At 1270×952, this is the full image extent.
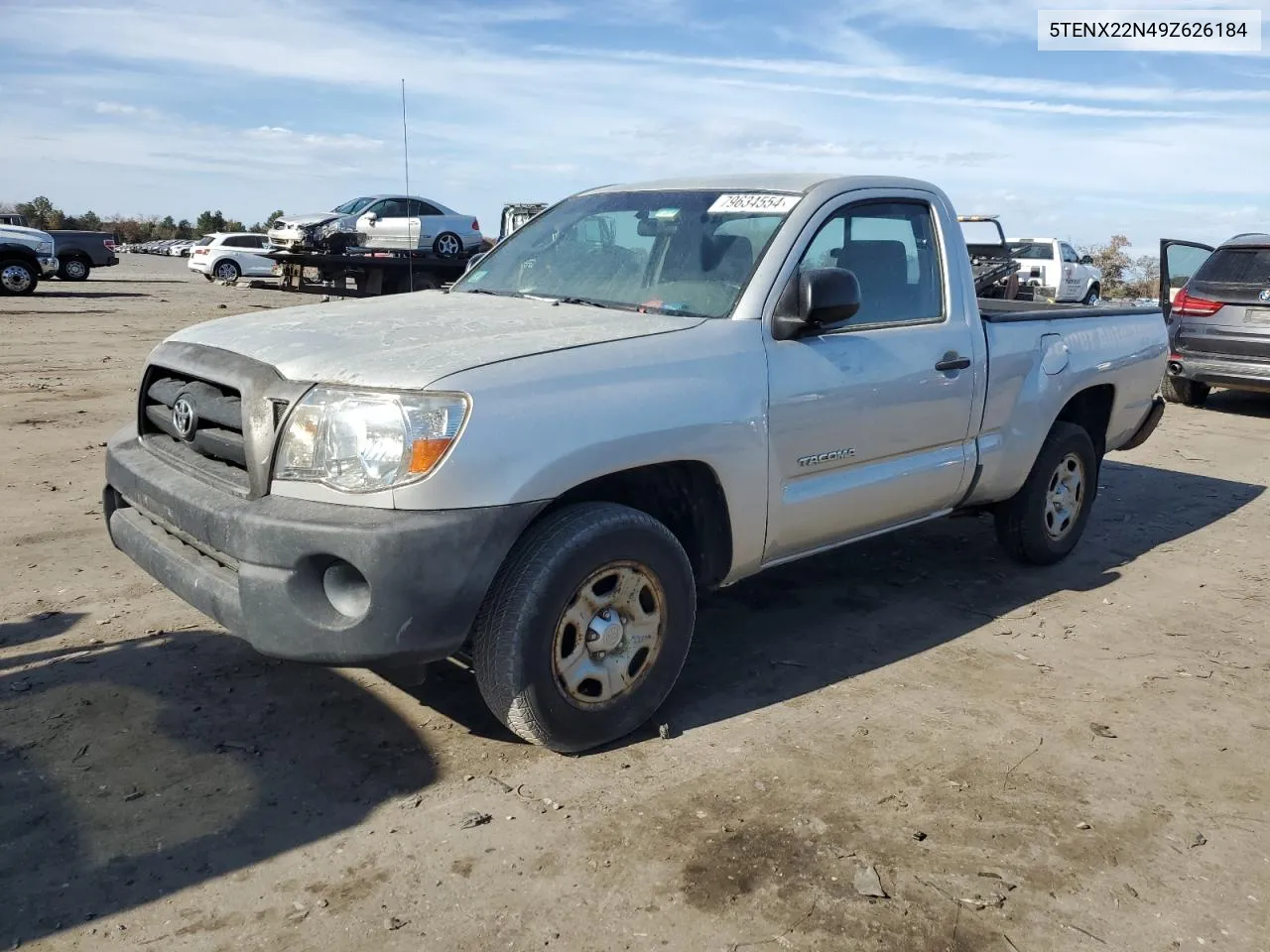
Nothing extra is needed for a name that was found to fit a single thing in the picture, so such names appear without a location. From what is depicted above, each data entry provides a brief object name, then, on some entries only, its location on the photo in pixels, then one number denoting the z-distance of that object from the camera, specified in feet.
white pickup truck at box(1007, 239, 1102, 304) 72.08
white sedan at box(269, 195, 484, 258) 73.15
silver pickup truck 9.96
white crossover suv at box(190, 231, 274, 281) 104.37
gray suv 32.94
